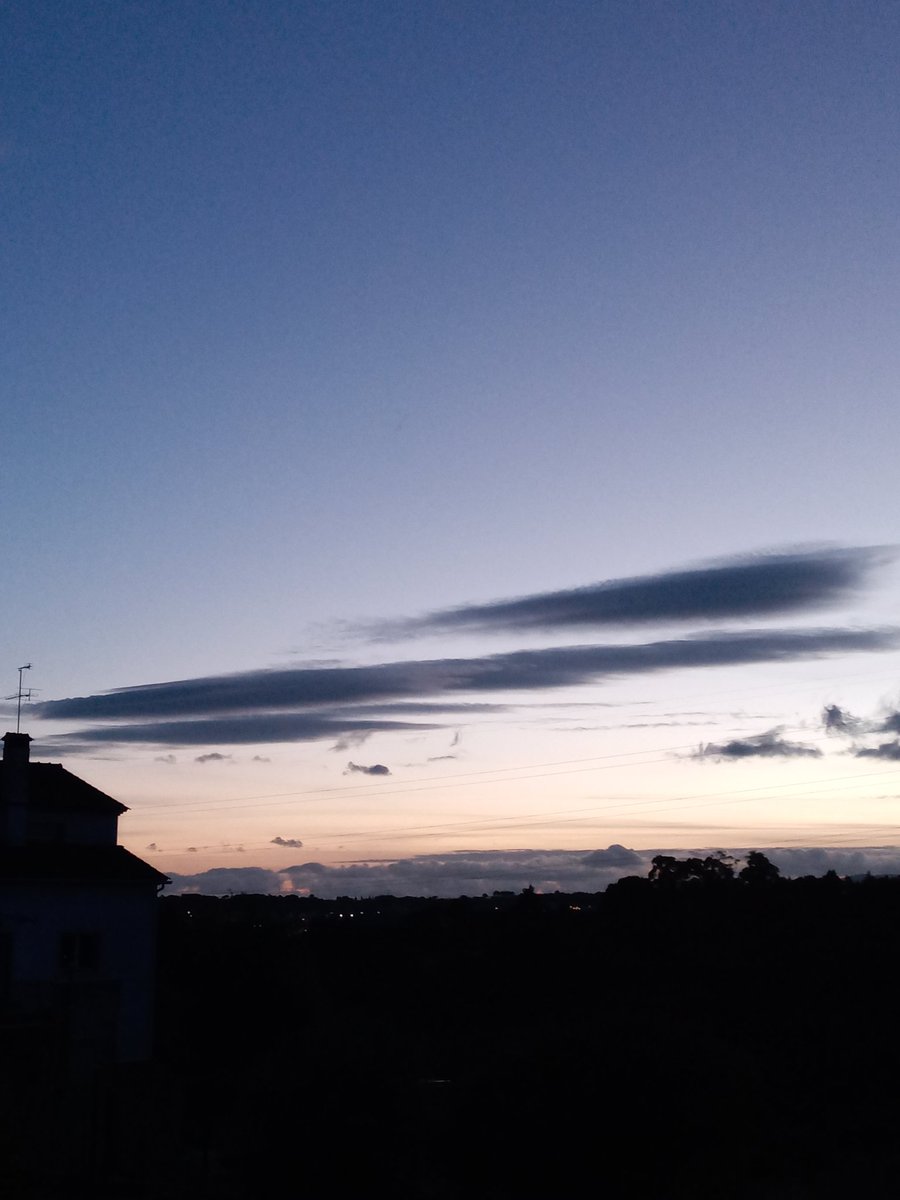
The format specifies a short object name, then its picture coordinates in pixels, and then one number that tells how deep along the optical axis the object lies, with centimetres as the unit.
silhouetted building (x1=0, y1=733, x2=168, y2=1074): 3136
